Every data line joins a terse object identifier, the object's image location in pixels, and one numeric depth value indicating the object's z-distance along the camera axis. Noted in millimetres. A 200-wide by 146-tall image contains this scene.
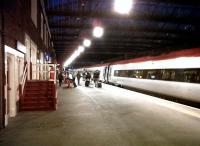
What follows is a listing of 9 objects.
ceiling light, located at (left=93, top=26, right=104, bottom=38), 7958
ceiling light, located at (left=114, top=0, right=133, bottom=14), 4777
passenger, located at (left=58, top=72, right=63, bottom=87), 15940
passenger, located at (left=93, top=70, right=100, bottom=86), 14454
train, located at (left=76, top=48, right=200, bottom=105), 7249
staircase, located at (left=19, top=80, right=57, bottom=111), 6289
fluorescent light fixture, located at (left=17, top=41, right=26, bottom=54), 5681
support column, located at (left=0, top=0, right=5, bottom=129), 4252
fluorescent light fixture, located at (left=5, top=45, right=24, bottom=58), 4695
